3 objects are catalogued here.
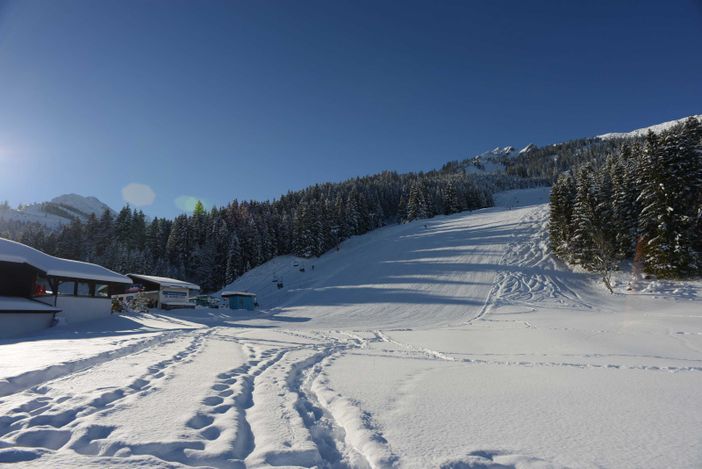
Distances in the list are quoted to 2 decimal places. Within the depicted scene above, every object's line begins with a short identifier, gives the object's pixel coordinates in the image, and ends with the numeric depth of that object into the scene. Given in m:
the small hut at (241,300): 38.88
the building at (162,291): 36.31
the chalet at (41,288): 19.53
